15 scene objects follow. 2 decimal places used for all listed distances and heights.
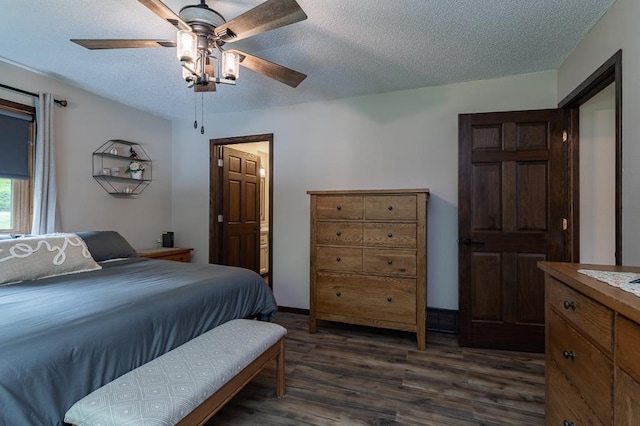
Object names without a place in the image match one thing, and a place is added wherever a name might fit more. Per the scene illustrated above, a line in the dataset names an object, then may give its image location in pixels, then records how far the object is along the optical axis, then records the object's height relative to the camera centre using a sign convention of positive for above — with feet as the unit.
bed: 3.42 -1.61
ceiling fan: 4.92 +3.16
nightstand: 11.39 -1.55
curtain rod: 8.63 +3.46
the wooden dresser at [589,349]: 2.56 -1.37
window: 8.73 +1.08
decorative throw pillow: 6.46 -1.03
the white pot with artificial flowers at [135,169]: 12.10 +1.68
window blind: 8.67 +1.91
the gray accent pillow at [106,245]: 8.80 -0.98
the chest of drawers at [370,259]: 8.80 -1.33
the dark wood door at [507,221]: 8.43 -0.16
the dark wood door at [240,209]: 13.82 +0.20
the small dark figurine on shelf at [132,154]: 12.19 +2.28
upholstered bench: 3.53 -2.24
